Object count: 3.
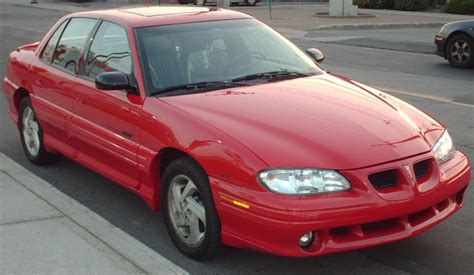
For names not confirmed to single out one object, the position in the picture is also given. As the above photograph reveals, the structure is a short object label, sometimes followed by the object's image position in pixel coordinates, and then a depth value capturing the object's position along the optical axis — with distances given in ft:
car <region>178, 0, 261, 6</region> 118.34
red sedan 11.48
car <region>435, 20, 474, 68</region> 42.04
